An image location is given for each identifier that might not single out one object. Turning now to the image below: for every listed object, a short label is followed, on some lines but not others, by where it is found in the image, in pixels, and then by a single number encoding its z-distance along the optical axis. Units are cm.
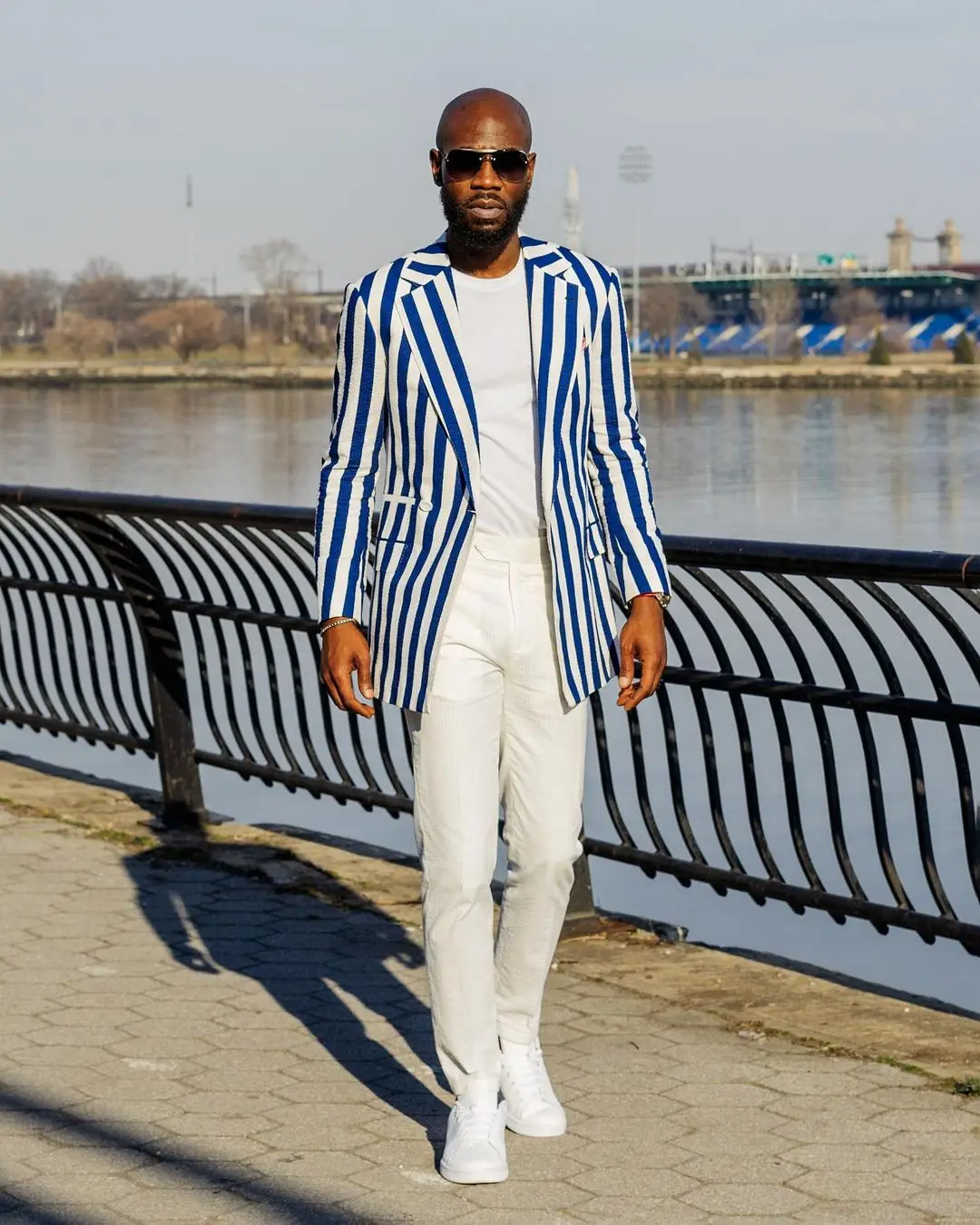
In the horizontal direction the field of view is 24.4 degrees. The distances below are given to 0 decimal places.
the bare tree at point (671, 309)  18050
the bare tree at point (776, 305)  17862
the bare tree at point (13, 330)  19675
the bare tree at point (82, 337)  18075
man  398
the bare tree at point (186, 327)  18050
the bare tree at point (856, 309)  18850
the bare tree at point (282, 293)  19230
